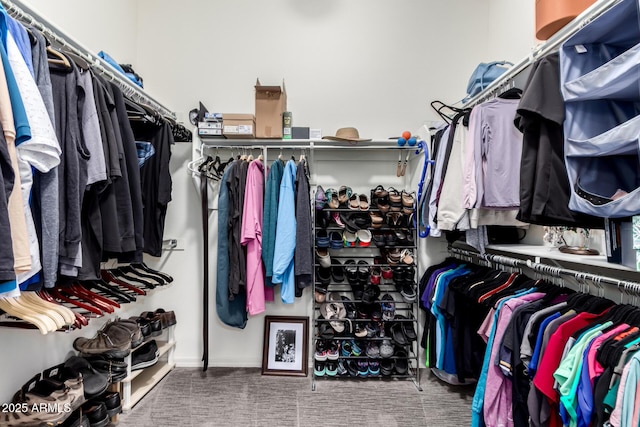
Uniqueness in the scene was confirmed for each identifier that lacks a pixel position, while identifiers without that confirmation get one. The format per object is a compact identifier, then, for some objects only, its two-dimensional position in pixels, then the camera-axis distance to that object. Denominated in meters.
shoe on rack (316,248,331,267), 2.44
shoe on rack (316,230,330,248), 2.42
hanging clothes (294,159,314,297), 2.31
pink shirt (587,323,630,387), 1.07
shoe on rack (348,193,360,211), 2.44
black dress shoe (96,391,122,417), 1.84
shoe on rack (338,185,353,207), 2.44
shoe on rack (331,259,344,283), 2.52
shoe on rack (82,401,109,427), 1.73
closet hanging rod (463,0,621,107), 1.25
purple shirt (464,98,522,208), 1.74
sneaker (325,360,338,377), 2.45
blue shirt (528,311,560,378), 1.29
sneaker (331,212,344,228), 2.46
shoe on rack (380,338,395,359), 2.40
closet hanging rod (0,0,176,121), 1.31
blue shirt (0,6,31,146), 1.00
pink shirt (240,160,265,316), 2.30
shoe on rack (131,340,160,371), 2.15
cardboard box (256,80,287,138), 2.47
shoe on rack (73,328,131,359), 1.91
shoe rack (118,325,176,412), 2.07
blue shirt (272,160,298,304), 2.28
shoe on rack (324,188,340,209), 2.41
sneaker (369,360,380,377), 2.43
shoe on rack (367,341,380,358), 2.42
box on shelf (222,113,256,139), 2.38
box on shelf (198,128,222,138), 2.42
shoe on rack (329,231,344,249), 2.44
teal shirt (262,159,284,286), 2.33
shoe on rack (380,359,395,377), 2.44
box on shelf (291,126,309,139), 2.51
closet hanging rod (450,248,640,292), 1.28
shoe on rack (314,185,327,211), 2.41
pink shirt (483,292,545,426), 1.50
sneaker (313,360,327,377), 2.44
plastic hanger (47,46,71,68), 1.32
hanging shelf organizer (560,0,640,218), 1.06
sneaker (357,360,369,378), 2.43
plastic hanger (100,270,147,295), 2.07
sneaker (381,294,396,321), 2.44
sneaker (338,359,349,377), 2.46
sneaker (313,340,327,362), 2.40
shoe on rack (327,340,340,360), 2.41
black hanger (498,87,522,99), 1.83
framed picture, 2.59
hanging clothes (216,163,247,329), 2.34
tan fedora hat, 2.43
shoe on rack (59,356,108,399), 1.68
